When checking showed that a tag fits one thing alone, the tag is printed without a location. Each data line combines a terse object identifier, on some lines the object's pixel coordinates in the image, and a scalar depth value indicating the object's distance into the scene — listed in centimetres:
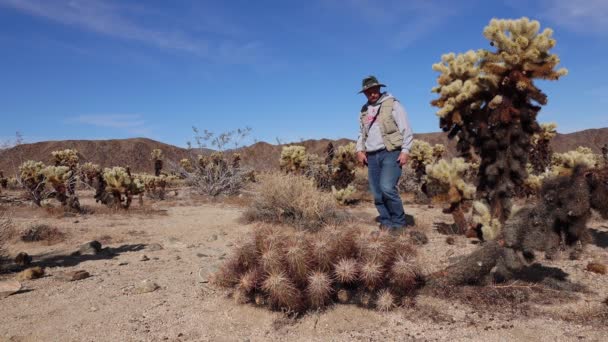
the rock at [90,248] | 532
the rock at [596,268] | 374
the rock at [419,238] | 518
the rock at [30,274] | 409
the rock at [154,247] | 556
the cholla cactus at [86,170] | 1728
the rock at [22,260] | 464
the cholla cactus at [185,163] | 2127
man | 532
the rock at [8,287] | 356
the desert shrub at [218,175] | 1372
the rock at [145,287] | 365
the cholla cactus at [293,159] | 1230
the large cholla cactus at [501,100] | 516
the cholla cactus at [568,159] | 651
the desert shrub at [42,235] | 605
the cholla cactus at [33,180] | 1016
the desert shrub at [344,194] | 1012
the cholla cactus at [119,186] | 930
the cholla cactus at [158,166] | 2155
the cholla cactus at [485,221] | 496
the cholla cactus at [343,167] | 1183
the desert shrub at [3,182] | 2087
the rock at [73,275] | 407
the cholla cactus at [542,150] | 1206
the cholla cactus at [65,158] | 1572
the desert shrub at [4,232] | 468
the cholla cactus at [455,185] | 592
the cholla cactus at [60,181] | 933
